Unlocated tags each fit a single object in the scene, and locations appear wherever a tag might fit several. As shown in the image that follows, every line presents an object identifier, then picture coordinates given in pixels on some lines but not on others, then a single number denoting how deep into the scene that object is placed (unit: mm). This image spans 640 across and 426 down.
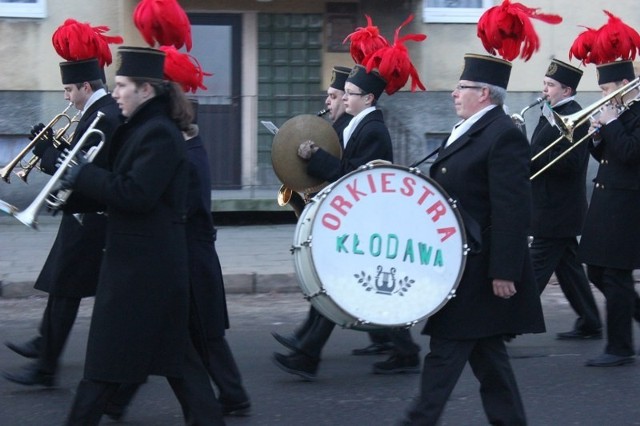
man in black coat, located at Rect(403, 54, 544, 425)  9023
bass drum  9030
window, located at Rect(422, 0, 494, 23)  25245
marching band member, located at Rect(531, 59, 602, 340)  13761
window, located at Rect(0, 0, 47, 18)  23951
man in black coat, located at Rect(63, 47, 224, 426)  8584
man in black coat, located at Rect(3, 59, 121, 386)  11202
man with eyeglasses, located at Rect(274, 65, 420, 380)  11819
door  24397
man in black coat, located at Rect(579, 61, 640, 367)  12585
